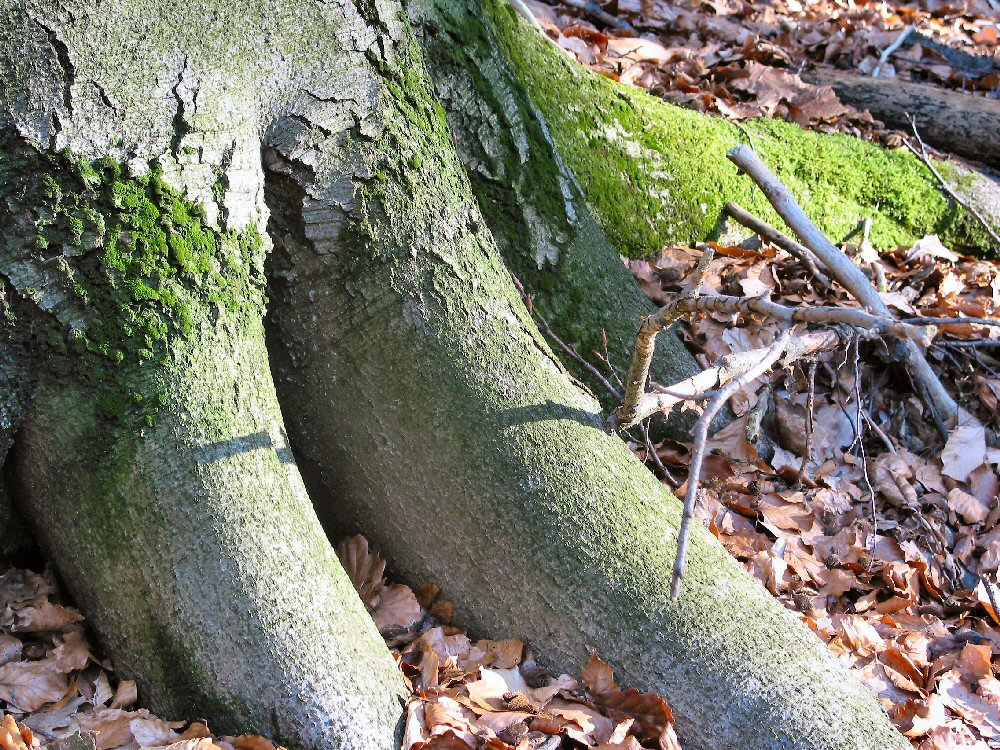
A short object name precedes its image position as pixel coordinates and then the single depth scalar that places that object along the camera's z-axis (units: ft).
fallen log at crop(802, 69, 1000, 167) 15.67
